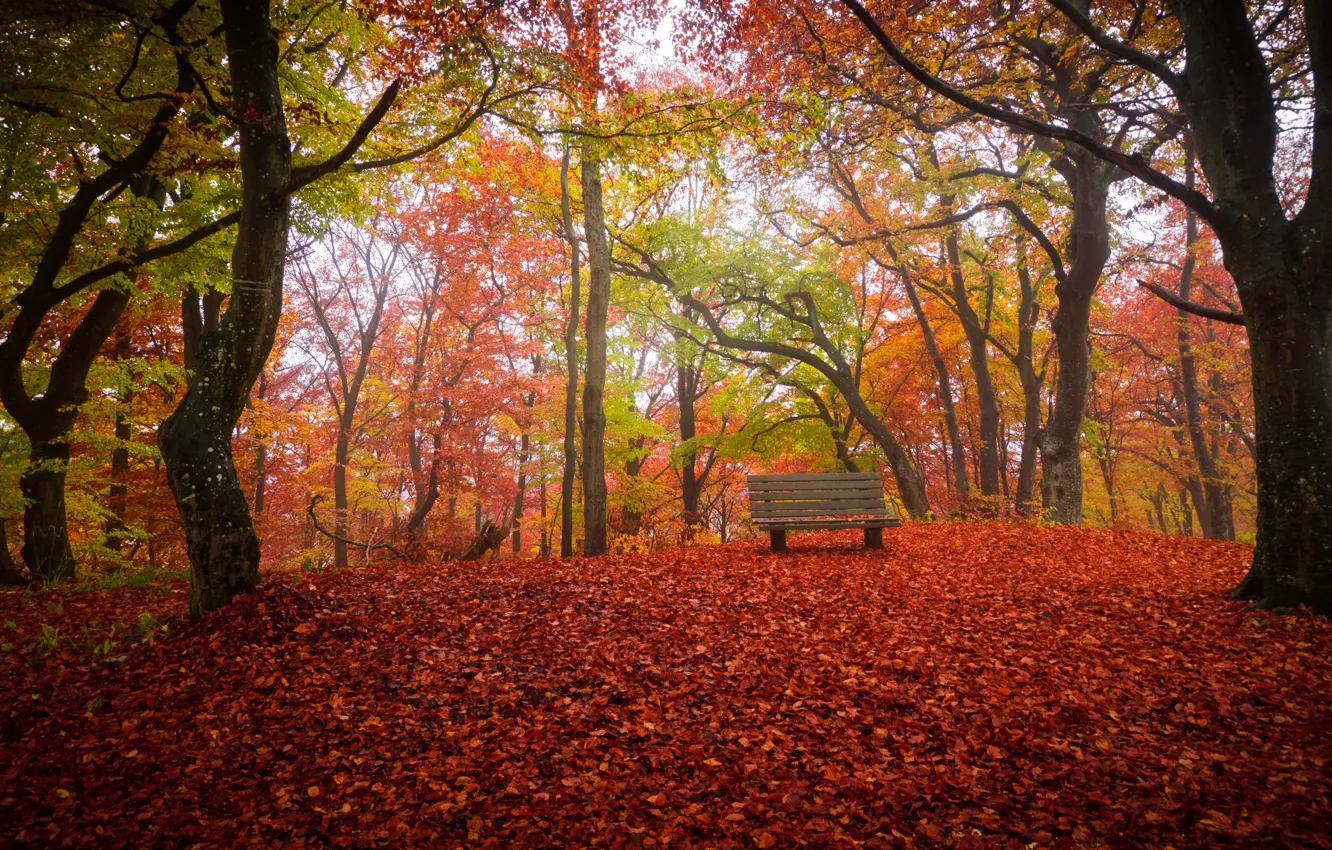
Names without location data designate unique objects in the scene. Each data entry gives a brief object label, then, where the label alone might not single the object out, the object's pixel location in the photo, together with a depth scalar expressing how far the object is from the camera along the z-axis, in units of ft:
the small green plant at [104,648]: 12.44
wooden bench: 24.20
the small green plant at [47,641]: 12.78
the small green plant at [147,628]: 13.07
